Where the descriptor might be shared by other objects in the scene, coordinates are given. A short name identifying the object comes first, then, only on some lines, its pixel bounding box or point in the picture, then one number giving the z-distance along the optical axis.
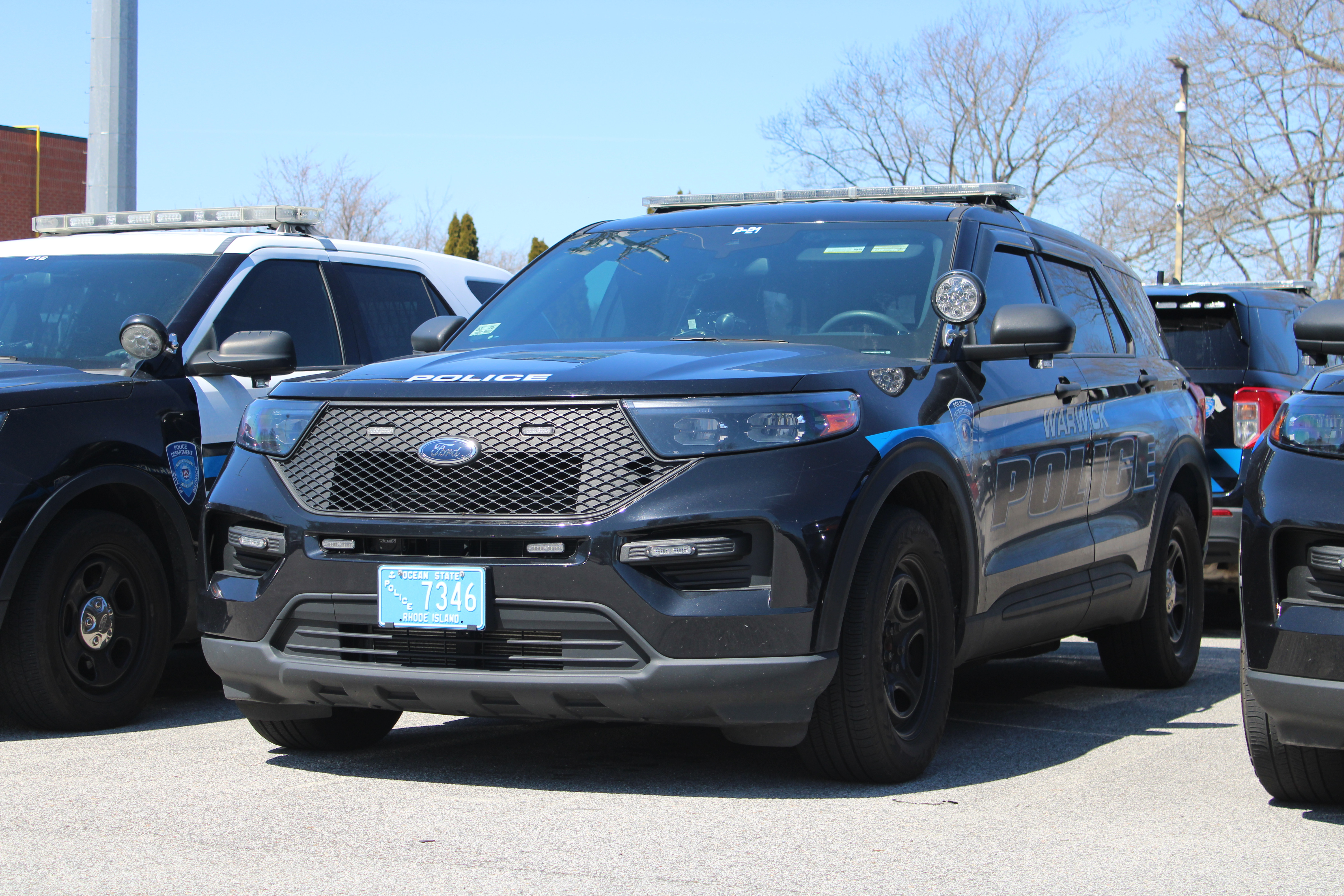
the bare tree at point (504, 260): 60.28
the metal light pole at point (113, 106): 12.19
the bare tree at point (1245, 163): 37.12
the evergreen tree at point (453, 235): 50.25
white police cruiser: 5.66
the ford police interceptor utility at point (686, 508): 4.40
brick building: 34.88
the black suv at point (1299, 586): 4.16
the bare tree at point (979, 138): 47.66
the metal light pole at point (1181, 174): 28.47
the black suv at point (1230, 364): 8.86
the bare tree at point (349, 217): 43.12
